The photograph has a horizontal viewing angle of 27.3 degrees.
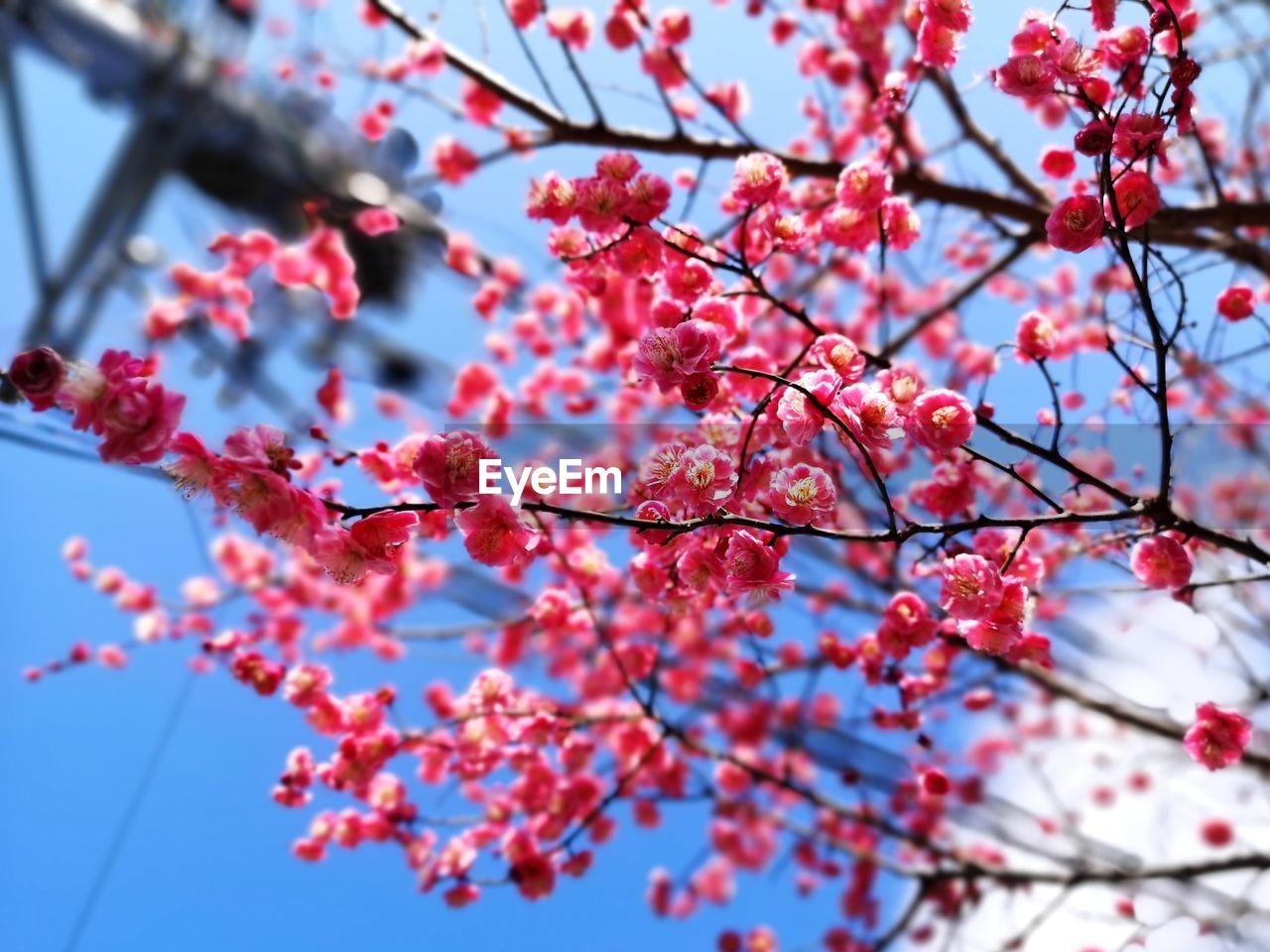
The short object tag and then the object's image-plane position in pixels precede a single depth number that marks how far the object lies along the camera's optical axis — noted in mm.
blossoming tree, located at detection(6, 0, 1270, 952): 939
